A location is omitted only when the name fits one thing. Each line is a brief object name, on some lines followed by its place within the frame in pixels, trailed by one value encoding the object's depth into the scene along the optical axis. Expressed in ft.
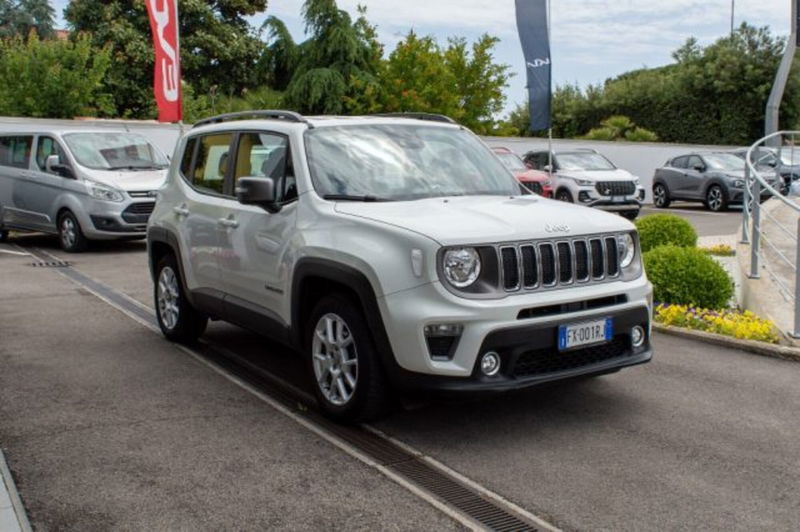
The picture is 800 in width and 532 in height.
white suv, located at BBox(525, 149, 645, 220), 66.08
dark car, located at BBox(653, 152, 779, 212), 74.84
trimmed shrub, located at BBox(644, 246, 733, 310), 28.71
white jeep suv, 15.58
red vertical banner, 56.95
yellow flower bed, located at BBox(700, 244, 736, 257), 43.45
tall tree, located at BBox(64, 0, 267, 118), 120.47
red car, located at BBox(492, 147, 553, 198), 65.77
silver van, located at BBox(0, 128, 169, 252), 46.62
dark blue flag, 66.95
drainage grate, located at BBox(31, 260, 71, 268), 42.70
